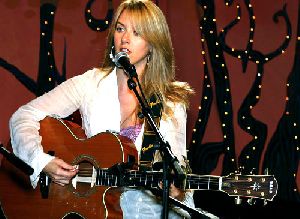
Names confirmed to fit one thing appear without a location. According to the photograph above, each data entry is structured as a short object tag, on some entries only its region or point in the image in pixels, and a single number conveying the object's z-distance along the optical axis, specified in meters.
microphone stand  5.09
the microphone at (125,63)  5.31
